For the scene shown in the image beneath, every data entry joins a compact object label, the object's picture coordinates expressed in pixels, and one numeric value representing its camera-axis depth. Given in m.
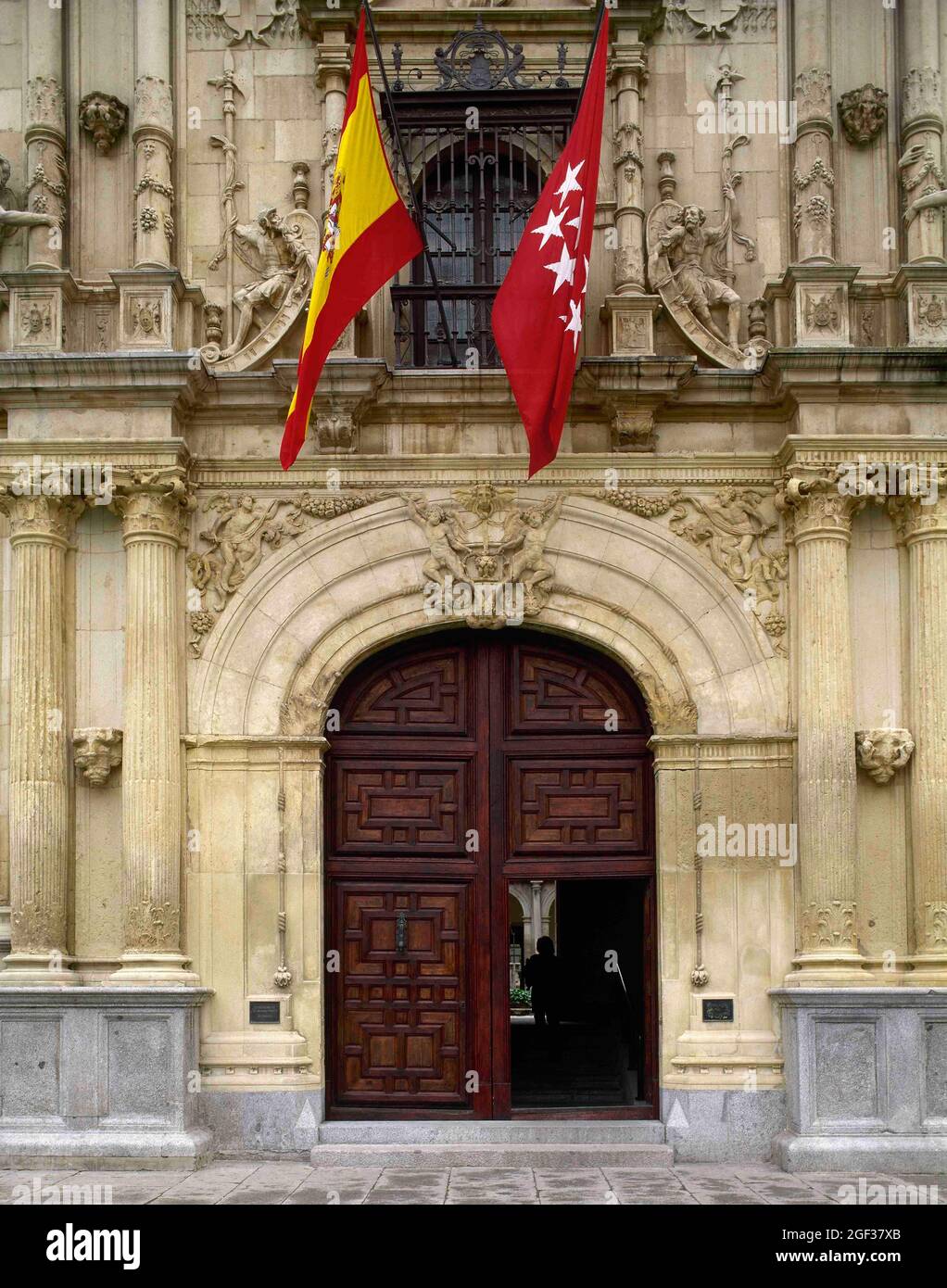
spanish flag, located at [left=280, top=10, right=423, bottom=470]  12.88
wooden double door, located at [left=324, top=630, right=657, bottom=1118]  14.30
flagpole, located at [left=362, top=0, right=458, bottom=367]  14.37
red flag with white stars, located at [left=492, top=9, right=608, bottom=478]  13.00
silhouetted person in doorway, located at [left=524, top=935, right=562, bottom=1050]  19.22
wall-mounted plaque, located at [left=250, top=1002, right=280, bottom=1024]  13.93
